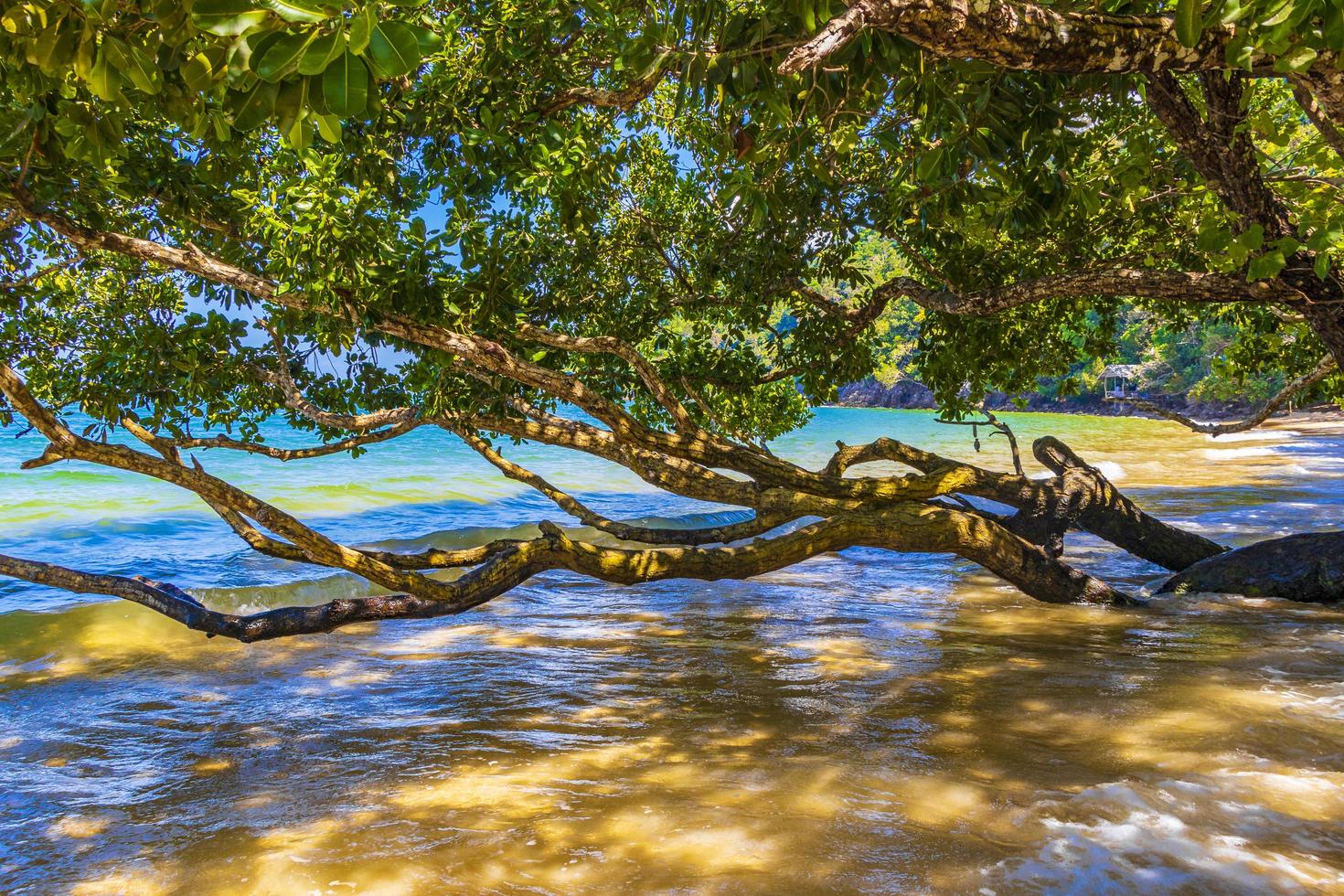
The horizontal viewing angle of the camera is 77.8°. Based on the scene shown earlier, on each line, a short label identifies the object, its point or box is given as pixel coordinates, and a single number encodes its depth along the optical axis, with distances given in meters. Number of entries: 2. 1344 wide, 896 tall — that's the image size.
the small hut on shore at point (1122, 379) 63.62
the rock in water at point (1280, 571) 7.02
